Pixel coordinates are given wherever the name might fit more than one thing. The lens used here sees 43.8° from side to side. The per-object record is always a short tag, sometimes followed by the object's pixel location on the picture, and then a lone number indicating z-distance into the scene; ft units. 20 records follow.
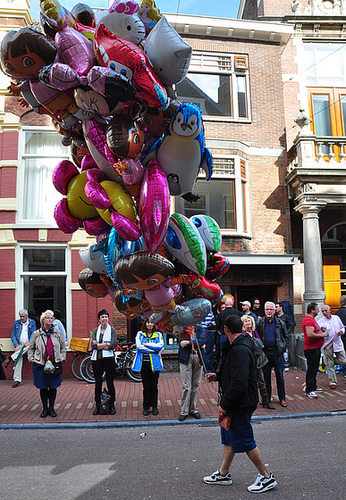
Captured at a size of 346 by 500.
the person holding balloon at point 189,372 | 22.80
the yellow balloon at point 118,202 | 8.84
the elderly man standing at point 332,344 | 28.89
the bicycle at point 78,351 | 33.96
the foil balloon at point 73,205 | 9.99
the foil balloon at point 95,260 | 10.16
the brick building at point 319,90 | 43.45
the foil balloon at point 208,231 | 10.37
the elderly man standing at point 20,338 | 32.42
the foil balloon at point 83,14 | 10.15
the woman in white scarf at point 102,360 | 23.91
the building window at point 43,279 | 36.78
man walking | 13.43
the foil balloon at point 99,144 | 9.22
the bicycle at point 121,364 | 32.96
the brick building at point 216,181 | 36.60
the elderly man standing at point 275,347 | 24.73
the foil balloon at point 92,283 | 10.68
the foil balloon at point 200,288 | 9.61
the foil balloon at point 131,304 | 9.44
